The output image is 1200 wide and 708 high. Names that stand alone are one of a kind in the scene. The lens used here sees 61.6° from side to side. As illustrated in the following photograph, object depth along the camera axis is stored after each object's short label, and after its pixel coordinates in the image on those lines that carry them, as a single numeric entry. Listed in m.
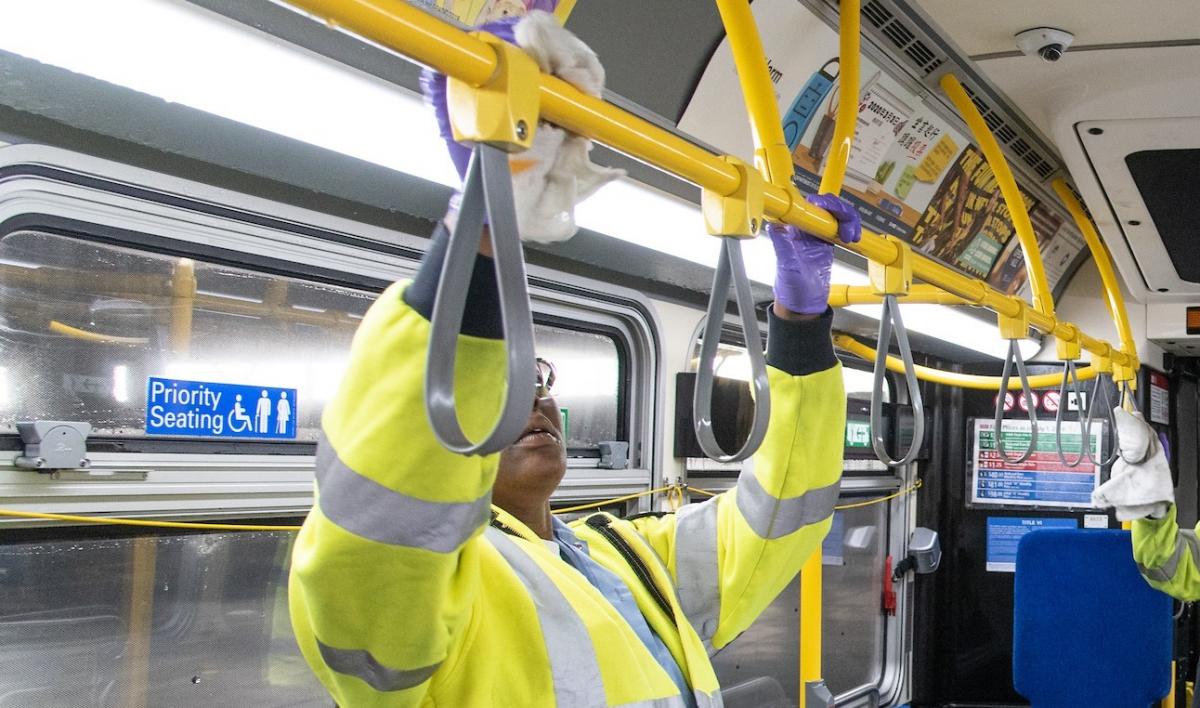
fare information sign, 5.34
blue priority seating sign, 2.05
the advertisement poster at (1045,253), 4.46
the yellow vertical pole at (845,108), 1.77
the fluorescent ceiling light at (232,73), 1.39
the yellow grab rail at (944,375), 3.37
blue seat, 4.01
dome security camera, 2.44
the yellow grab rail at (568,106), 0.80
